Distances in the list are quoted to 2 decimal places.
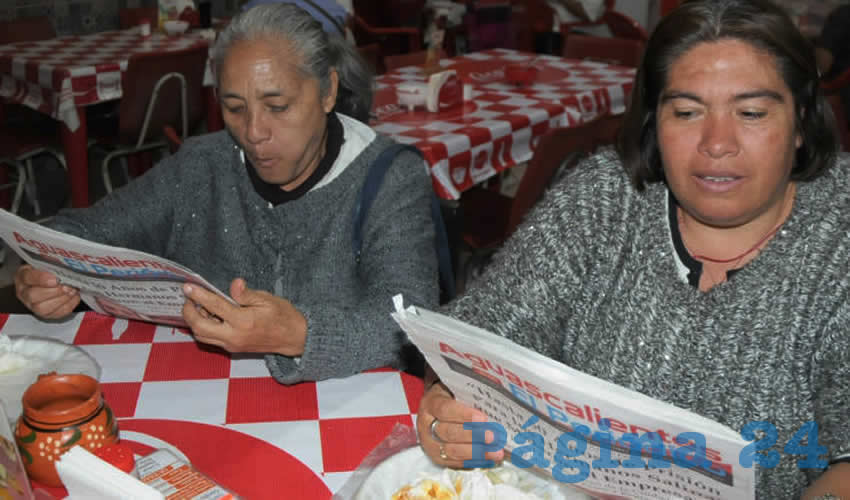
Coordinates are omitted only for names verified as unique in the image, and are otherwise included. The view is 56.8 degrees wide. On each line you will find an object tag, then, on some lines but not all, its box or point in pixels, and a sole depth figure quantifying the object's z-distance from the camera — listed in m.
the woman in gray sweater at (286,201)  1.66
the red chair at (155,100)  3.88
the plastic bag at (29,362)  1.32
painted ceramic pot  1.03
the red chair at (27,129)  3.96
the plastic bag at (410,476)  1.08
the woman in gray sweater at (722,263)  1.24
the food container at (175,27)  5.17
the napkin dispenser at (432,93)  3.48
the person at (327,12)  2.12
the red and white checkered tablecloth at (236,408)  1.18
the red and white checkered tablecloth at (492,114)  3.06
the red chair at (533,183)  2.71
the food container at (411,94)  3.51
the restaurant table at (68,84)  3.89
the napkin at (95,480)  0.86
